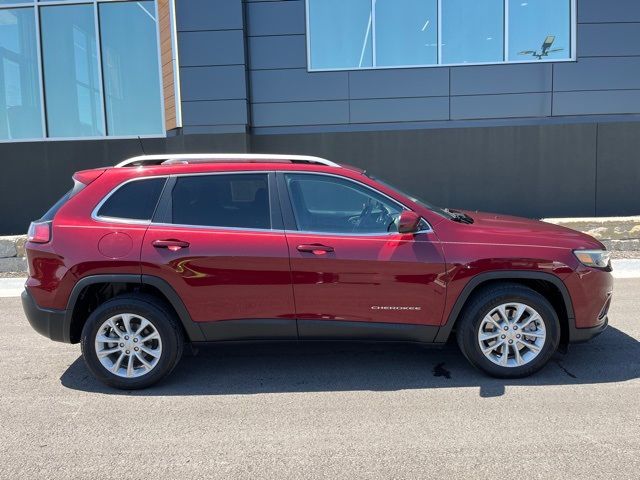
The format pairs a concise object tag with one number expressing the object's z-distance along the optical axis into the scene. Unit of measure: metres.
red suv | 4.06
